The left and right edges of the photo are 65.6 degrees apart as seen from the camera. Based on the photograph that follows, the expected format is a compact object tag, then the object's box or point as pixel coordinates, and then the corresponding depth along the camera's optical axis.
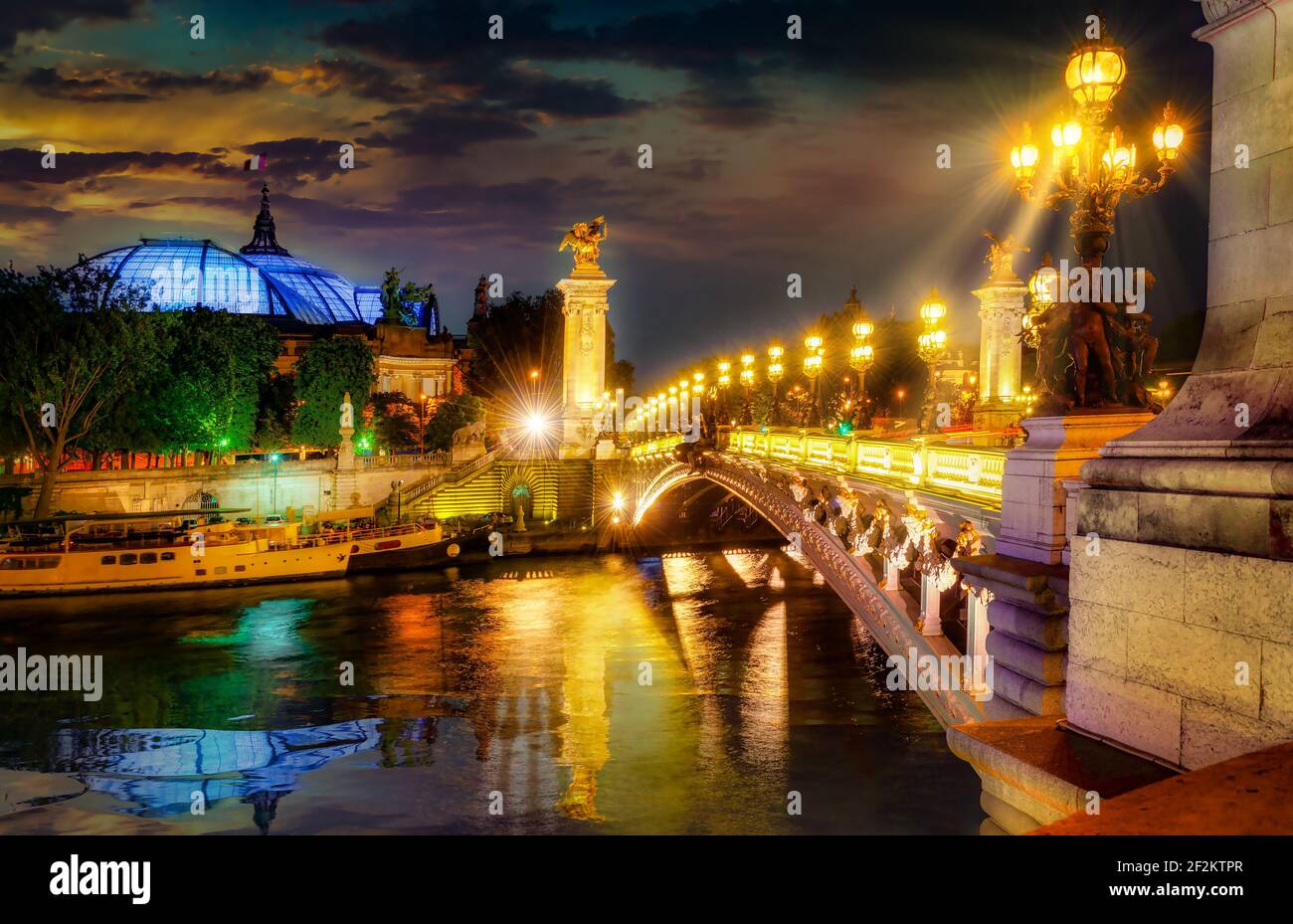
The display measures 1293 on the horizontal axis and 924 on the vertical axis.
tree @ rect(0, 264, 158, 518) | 40.03
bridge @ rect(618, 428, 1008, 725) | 11.98
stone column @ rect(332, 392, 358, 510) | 53.28
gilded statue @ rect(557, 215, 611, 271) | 53.59
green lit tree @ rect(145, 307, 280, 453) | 47.59
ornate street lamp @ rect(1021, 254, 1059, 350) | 16.33
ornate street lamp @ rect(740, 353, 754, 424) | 36.91
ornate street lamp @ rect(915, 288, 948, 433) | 22.97
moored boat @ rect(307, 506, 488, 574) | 43.03
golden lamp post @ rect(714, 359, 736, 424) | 41.88
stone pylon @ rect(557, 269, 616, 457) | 53.12
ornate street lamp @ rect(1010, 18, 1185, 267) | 8.30
